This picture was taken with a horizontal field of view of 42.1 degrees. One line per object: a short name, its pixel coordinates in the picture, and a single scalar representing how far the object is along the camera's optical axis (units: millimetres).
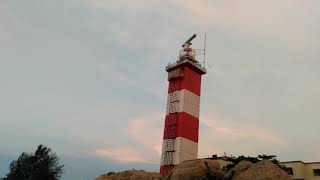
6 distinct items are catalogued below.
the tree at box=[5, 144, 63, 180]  82938
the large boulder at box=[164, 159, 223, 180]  40156
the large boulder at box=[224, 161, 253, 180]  39250
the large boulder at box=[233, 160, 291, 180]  36031
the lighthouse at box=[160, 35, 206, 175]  77188
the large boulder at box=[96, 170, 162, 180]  44000
